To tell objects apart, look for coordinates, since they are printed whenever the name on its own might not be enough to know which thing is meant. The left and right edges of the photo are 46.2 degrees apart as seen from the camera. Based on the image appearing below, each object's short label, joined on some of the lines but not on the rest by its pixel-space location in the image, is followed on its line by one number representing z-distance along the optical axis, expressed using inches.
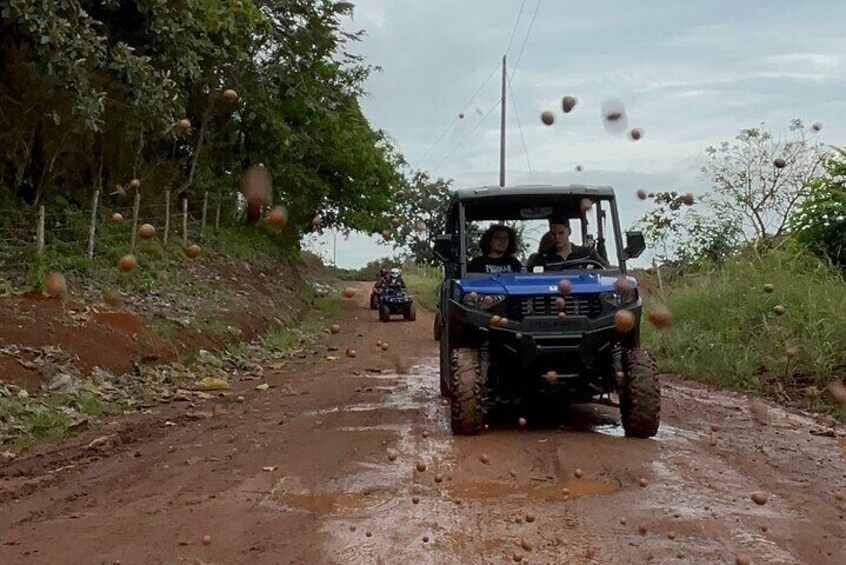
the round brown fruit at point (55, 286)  497.2
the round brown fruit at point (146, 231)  365.7
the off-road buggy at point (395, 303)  963.3
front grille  313.3
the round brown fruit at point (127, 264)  361.4
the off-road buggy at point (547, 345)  310.7
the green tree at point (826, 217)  610.9
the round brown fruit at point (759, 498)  225.3
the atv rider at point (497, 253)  350.0
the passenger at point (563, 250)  345.4
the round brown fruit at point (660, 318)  340.6
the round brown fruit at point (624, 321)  310.8
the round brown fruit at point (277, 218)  359.3
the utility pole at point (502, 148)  1076.5
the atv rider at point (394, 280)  989.8
